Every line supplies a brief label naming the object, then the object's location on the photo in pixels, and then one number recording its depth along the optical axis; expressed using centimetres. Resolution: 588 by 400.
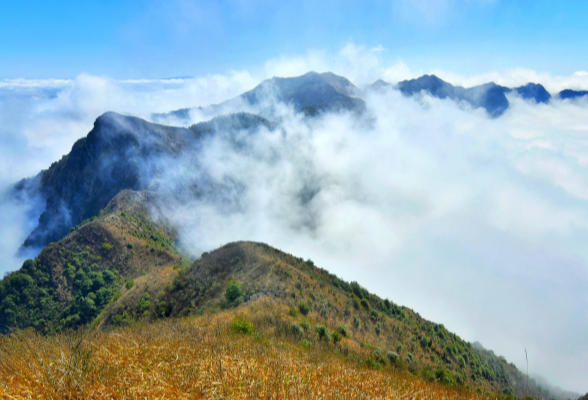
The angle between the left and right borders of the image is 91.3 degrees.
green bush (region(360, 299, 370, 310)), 3808
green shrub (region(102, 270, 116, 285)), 6619
